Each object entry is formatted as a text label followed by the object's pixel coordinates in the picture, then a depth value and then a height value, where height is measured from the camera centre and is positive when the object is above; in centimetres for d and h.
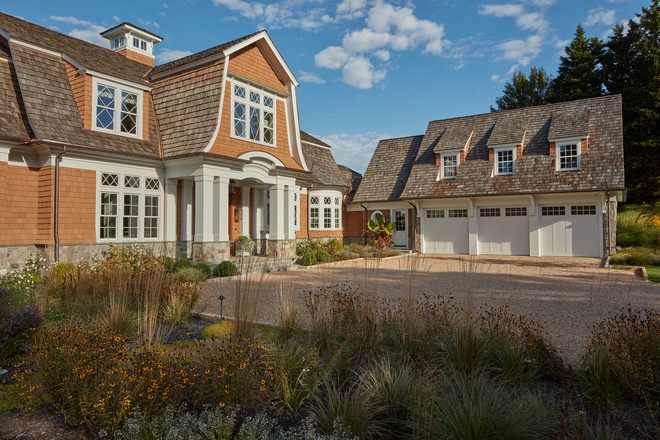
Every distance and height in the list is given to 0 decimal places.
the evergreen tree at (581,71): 2866 +1044
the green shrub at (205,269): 1130 -108
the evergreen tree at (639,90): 2477 +829
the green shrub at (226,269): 1171 -112
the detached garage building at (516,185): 1775 +190
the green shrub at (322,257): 1629 -109
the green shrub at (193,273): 1009 -108
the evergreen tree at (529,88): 3653 +1174
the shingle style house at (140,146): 1081 +235
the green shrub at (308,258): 1545 -110
